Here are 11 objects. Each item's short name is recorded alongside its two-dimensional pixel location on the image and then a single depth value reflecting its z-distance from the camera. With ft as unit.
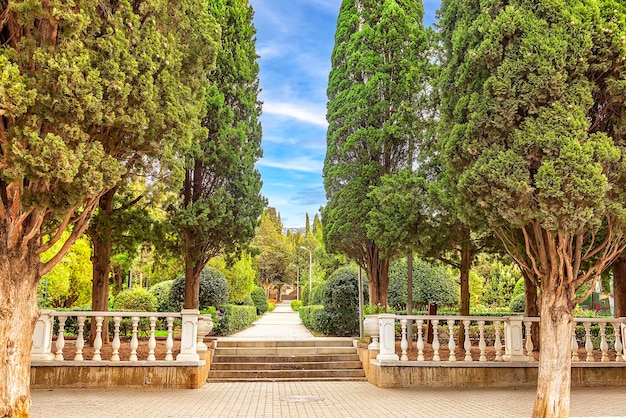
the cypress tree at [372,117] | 43.39
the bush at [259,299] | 113.50
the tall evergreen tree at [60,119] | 16.05
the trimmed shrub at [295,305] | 161.14
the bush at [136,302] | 54.60
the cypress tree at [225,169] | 38.81
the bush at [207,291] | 53.06
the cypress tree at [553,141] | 18.62
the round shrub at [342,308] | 51.26
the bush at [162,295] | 53.98
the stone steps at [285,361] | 34.73
